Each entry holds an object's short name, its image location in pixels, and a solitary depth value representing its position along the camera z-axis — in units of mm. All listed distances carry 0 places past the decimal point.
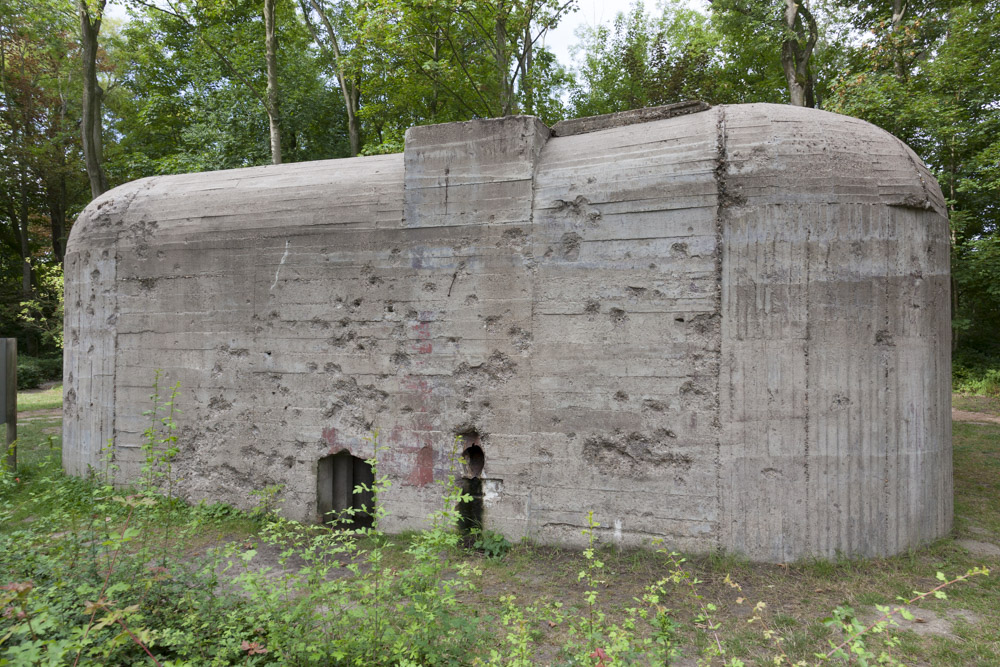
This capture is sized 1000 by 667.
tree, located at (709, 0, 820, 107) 12891
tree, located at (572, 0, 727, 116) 15305
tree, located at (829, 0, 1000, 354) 10289
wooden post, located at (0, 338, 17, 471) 6531
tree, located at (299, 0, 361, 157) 13925
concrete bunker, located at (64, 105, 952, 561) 4105
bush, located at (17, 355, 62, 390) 15898
